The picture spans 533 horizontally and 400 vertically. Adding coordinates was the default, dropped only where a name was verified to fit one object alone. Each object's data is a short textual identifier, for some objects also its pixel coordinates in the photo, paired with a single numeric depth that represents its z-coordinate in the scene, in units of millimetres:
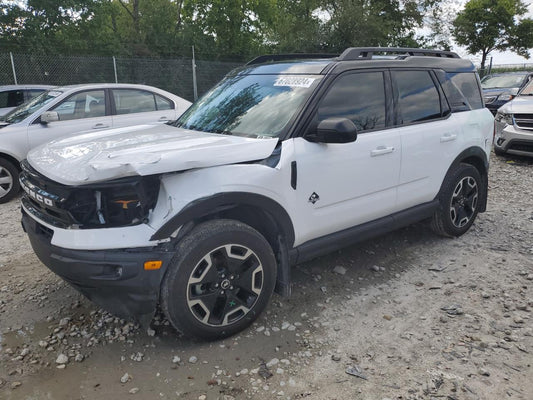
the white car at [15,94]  8891
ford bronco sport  2525
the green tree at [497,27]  33062
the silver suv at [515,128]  8320
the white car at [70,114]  6215
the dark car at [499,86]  13016
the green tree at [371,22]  23906
